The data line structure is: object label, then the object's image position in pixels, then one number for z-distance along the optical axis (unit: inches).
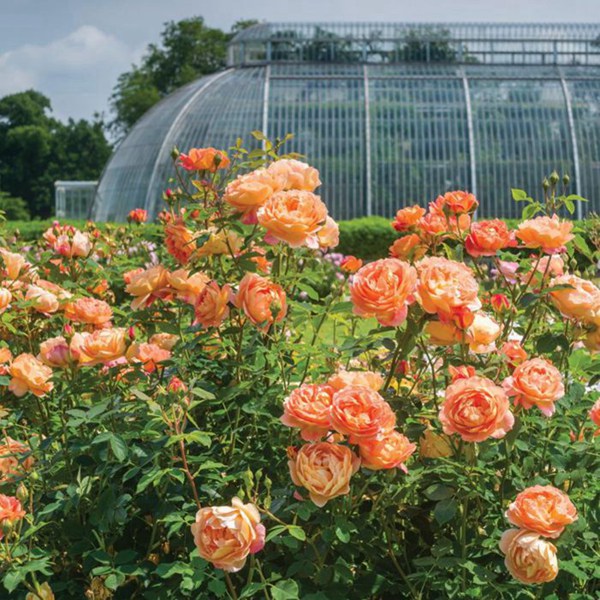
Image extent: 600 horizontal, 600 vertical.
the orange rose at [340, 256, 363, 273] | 114.9
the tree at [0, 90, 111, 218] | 1761.8
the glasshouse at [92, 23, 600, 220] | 811.4
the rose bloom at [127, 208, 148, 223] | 189.0
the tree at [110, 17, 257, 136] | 1321.4
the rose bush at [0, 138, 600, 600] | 82.0
